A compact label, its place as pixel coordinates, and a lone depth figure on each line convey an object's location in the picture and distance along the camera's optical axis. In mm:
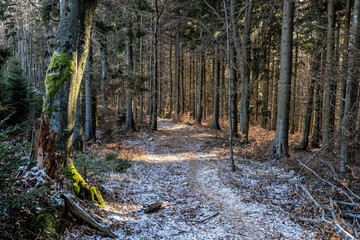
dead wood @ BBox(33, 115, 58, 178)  4250
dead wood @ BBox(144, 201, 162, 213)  6266
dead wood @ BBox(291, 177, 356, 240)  4732
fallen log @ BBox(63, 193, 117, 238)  4344
